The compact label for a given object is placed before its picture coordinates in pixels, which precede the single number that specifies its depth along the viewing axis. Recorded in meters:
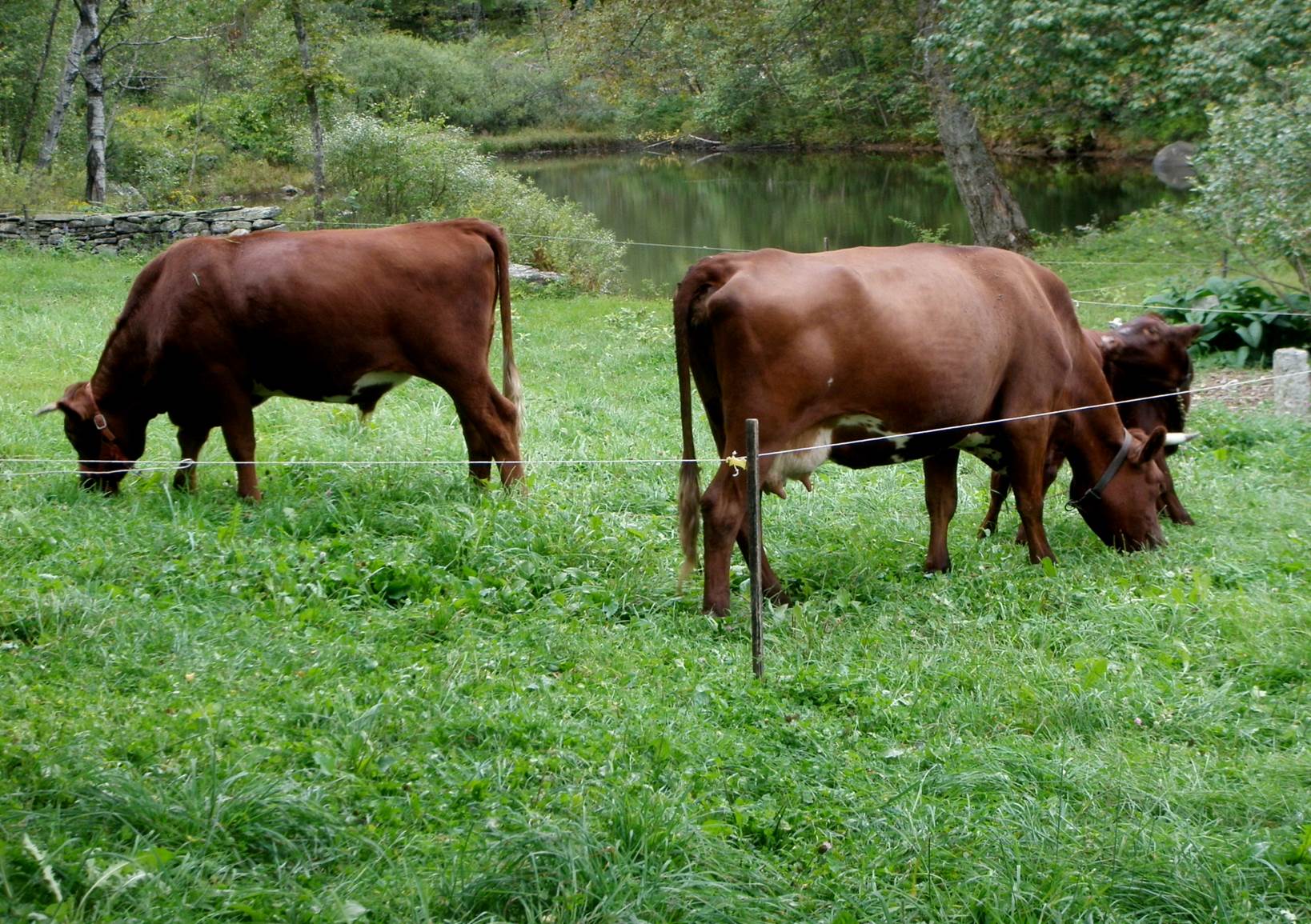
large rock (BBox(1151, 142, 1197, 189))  33.81
